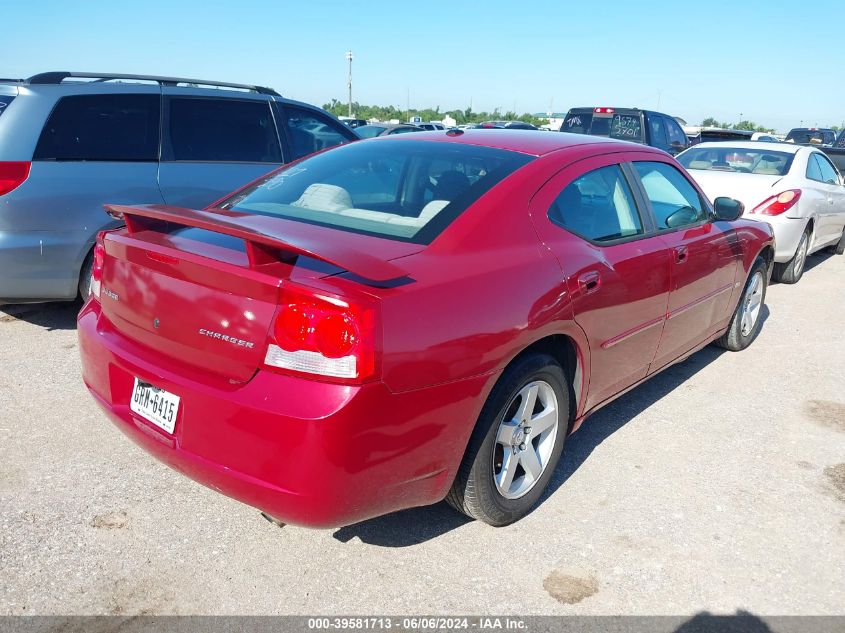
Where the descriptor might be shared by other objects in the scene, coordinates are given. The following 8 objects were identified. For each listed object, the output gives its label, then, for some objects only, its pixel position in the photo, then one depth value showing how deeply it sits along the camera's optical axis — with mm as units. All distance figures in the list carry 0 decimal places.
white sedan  7492
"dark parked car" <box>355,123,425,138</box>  15684
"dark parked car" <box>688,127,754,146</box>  18078
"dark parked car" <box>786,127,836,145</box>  26312
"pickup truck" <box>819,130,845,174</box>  11531
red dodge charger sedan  2211
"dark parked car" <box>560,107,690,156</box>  13664
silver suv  4770
